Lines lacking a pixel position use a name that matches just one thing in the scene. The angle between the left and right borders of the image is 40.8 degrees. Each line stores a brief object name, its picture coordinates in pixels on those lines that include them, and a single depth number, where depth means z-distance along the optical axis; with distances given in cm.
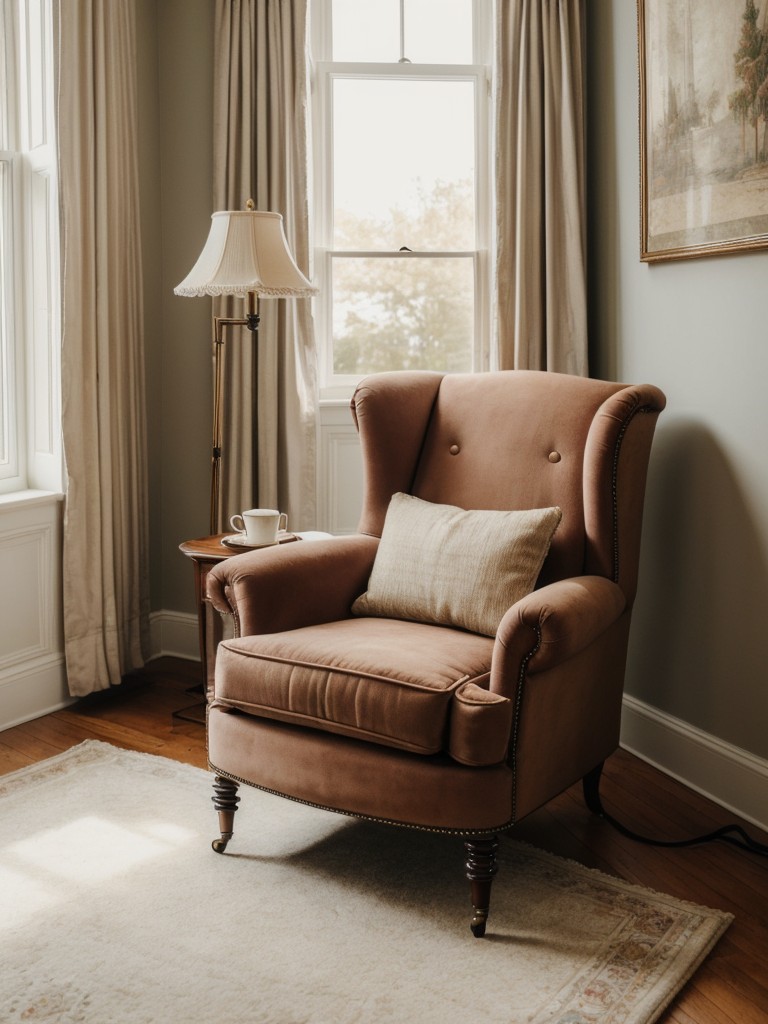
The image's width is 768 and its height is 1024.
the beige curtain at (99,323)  318
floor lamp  287
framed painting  244
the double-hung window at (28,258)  319
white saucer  287
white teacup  286
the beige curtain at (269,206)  336
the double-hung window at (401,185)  347
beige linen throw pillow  234
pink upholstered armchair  200
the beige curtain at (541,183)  322
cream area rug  180
